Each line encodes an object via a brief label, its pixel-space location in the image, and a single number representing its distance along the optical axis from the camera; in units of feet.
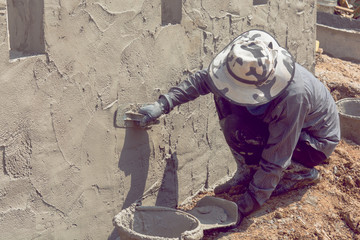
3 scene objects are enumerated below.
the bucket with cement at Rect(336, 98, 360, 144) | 16.28
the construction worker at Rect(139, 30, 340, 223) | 10.19
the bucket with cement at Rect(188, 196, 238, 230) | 10.86
